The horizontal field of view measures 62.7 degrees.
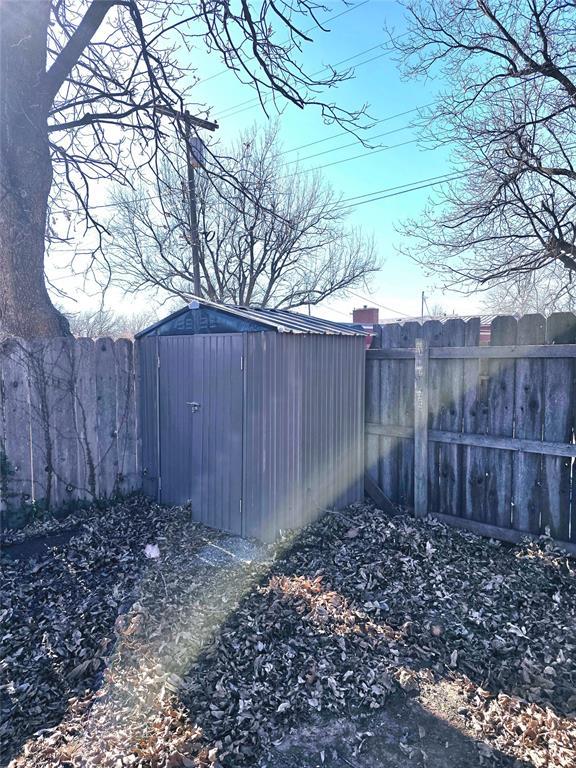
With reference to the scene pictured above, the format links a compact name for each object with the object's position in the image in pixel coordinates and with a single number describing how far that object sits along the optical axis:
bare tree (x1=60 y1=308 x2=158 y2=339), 17.95
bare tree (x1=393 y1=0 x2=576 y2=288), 5.72
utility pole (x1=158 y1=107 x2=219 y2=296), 4.59
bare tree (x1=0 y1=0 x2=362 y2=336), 4.32
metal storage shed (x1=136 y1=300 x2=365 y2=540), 3.83
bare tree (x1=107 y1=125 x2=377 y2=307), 11.52
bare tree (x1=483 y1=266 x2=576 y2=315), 7.27
